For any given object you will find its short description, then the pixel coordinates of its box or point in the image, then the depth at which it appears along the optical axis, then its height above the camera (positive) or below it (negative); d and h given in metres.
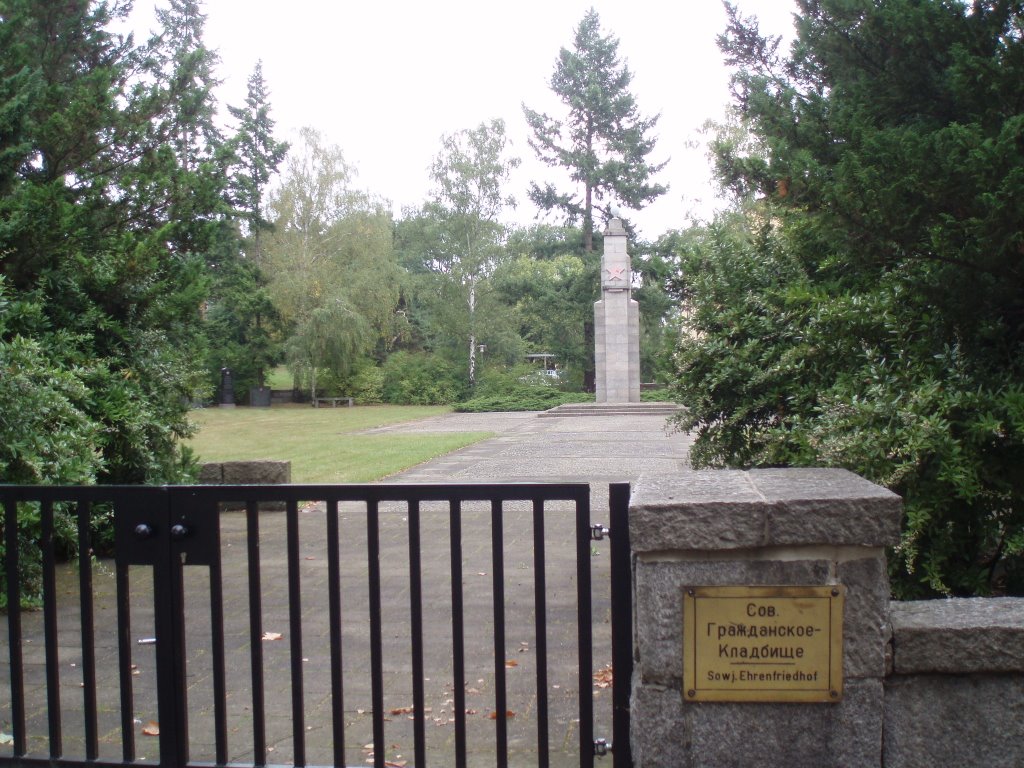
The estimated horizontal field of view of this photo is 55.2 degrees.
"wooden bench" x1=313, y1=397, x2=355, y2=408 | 45.34 -2.57
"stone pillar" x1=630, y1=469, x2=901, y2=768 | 2.89 -0.75
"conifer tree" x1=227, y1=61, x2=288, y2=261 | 43.28 +8.67
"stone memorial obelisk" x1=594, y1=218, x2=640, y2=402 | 39.91 +0.41
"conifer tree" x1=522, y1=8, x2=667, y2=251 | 47.12 +10.18
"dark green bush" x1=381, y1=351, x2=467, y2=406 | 46.94 -1.75
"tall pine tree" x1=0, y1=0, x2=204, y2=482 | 7.39 +0.73
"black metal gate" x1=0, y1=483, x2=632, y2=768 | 3.29 -1.47
